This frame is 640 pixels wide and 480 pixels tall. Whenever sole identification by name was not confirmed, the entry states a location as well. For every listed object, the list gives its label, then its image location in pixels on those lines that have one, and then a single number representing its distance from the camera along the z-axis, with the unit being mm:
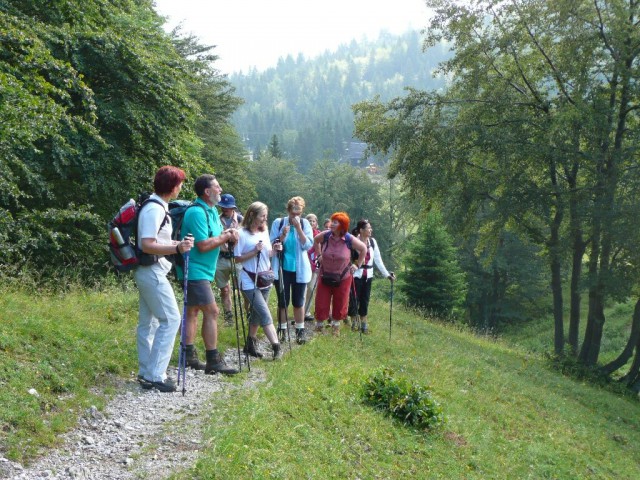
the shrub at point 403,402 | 7715
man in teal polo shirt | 7022
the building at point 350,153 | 184875
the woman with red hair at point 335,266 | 10664
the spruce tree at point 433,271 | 26969
